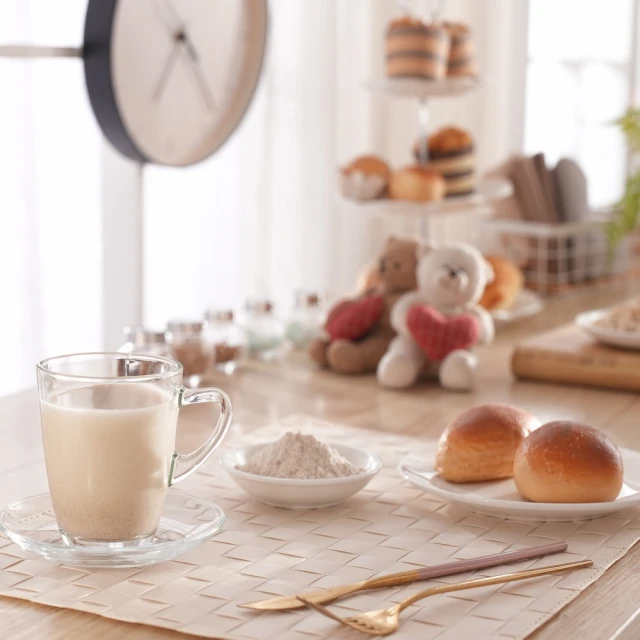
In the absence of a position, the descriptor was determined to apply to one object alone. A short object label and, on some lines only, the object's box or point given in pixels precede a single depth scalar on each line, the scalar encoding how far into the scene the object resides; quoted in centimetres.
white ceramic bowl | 116
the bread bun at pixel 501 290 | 194
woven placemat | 101
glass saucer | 106
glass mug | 106
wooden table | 102
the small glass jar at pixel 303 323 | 172
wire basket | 229
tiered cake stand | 187
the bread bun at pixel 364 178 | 190
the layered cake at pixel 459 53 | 194
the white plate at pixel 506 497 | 114
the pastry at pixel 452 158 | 202
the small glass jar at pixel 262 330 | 167
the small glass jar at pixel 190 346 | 151
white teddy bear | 156
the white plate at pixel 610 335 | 161
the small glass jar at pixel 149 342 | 148
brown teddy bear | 161
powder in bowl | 117
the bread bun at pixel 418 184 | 186
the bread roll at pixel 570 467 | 114
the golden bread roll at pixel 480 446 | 119
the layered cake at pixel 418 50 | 184
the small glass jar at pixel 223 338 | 159
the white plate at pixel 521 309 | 191
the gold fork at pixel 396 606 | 100
